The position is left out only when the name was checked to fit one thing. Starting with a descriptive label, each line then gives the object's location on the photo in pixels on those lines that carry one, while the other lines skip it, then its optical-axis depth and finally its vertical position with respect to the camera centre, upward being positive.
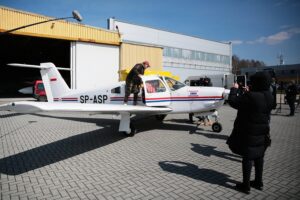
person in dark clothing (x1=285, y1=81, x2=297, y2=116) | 13.70 -0.16
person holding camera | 3.65 -0.53
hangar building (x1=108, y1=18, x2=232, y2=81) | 36.34 +8.95
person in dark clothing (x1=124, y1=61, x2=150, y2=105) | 8.32 +0.41
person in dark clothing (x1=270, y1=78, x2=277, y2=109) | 9.01 +0.18
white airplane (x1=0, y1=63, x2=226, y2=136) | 7.75 -0.26
